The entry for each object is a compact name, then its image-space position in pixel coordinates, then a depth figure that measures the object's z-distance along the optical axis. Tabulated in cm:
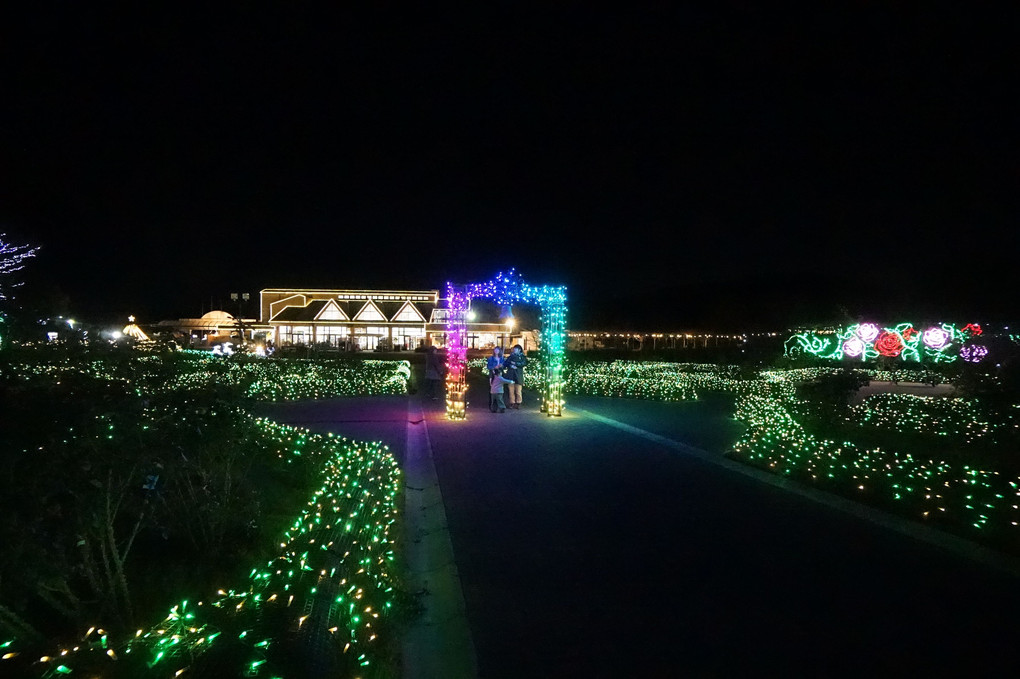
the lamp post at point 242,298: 8338
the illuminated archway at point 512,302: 1697
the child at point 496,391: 1780
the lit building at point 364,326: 5953
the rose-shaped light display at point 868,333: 3269
